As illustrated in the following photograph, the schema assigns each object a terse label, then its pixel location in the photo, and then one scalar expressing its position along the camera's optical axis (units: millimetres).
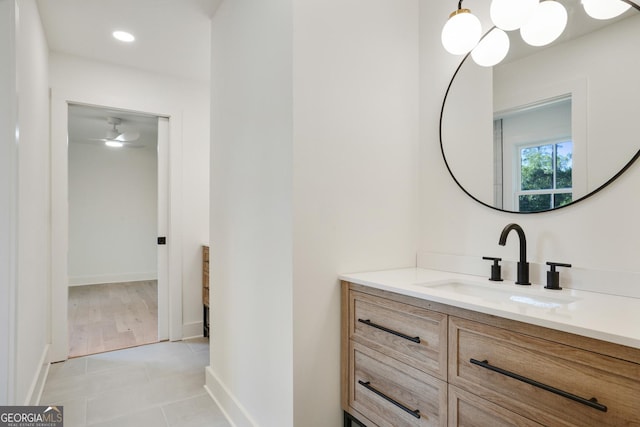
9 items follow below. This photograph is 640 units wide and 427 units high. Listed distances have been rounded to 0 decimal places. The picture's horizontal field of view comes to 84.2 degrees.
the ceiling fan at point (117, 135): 4395
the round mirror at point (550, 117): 1211
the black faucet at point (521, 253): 1369
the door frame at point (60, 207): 2834
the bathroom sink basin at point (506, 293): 1196
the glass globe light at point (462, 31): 1434
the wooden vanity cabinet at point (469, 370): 816
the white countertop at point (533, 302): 841
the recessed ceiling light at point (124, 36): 2604
